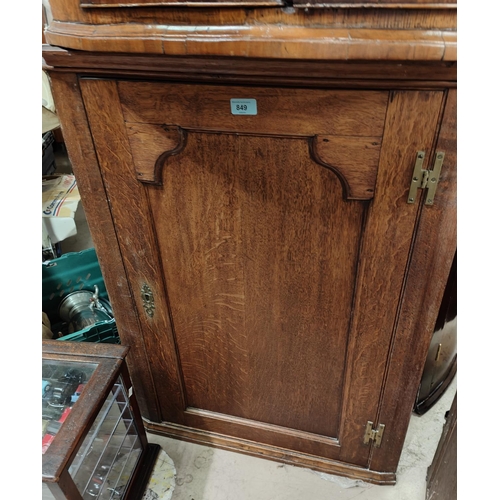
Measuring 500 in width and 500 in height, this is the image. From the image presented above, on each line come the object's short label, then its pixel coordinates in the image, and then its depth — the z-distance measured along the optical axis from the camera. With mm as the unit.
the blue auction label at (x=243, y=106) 858
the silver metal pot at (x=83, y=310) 1826
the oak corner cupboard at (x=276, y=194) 756
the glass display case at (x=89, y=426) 1006
